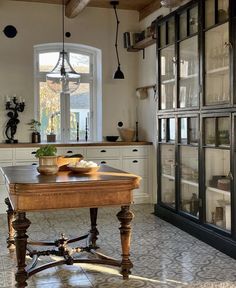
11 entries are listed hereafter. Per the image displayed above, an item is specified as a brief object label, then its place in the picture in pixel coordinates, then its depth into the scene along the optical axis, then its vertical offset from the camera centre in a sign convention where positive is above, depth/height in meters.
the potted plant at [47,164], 3.13 -0.22
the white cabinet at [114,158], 5.42 -0.31
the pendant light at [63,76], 4.87 +0.80
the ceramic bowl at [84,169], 3.19 -0.26
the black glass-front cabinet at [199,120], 3.69 +0.17
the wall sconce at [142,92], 6.17 +0.69
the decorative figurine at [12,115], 5.86 +0.33
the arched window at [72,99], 6.28 +0.61
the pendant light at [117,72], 6.09 +1.01
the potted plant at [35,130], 5.87 +0.11
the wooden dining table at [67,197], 2.71 -0.43
